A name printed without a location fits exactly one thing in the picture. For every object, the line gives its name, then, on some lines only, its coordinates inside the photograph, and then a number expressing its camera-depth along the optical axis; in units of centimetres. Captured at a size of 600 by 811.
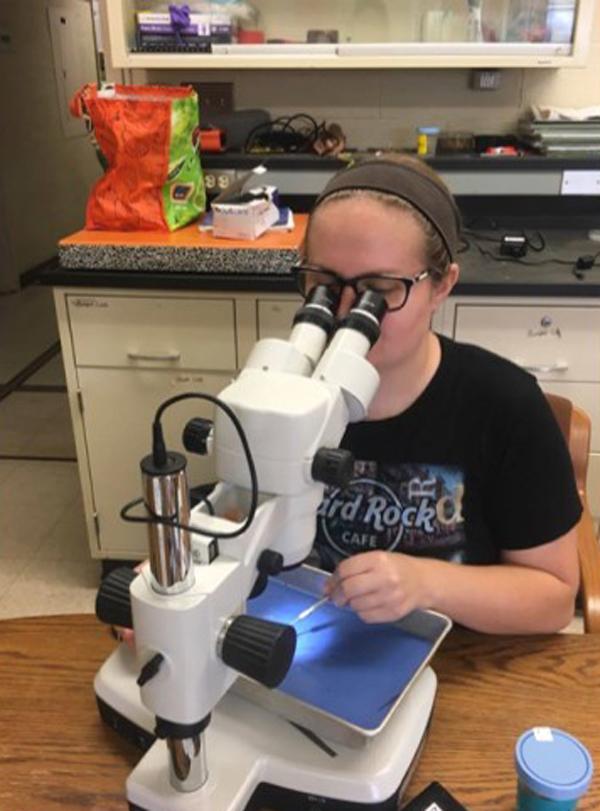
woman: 88
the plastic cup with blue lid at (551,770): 65
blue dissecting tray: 72
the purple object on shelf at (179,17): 227
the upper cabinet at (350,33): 223
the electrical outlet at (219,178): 246
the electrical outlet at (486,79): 248
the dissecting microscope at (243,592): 57
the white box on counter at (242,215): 202
